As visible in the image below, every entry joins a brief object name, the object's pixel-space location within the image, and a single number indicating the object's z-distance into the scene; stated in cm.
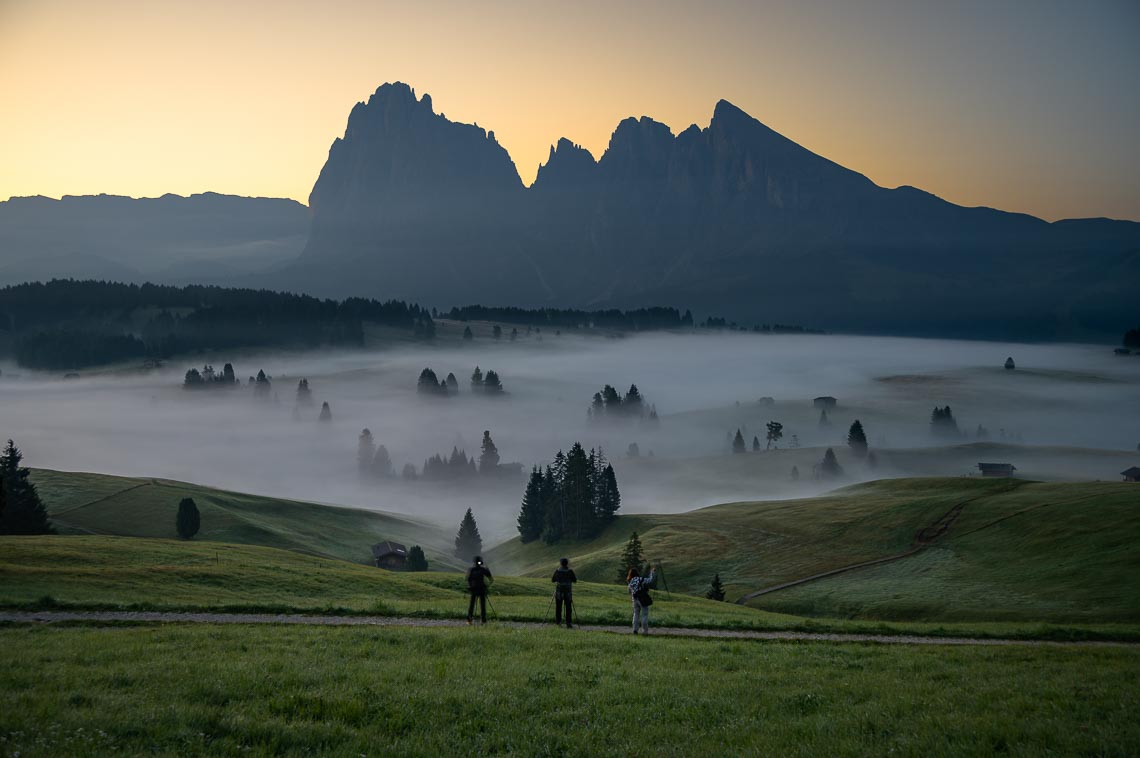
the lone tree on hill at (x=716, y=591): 8294
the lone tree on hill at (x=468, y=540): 19200
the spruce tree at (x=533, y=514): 18900
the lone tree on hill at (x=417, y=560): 14662
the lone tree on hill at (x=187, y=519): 12744
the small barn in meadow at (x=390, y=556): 15125
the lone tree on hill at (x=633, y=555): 9008
